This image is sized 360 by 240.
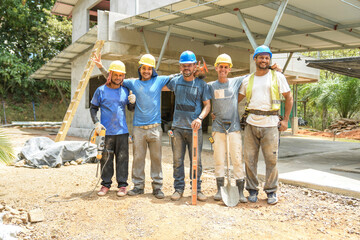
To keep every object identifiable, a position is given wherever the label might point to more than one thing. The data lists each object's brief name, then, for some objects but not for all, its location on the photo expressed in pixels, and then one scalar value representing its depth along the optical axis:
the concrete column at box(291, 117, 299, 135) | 18.45
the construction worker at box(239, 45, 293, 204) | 4.28
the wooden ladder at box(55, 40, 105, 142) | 8.54
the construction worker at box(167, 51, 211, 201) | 4.39
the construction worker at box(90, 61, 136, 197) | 4.65
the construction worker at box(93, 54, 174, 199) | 4.53
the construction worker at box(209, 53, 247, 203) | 4.36
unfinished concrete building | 7.37
